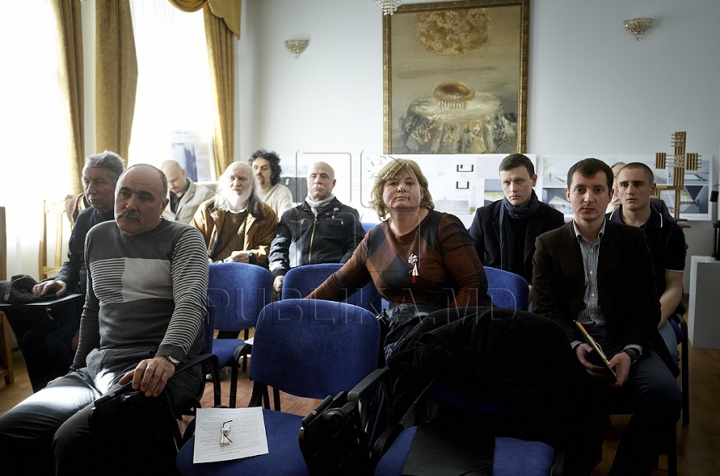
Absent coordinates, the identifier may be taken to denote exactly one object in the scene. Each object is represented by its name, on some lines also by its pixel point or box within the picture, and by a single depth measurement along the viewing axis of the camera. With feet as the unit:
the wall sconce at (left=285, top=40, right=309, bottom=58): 21.62
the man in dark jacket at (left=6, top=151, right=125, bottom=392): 8.20
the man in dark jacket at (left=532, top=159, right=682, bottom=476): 6.24
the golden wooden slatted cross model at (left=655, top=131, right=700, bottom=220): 17.71
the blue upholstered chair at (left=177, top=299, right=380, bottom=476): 6.29
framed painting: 19.88
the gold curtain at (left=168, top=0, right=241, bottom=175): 19.30
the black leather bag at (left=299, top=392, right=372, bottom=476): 5.04
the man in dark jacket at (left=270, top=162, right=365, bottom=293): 11.47
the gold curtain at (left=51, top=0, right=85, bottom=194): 12.94
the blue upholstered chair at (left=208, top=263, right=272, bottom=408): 8.90
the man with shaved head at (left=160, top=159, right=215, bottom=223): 14.24
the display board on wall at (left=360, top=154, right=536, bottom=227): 20.36
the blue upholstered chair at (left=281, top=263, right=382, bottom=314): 8.80
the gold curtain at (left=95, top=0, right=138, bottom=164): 14.05
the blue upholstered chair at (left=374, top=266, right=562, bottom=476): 5.03
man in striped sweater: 5.85
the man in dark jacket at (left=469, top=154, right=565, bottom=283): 9.78
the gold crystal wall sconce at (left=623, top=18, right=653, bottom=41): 18.56
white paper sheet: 5.33
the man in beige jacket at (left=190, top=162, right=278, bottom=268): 12.32
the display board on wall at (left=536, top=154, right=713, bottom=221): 19.01
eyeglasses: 5.52
